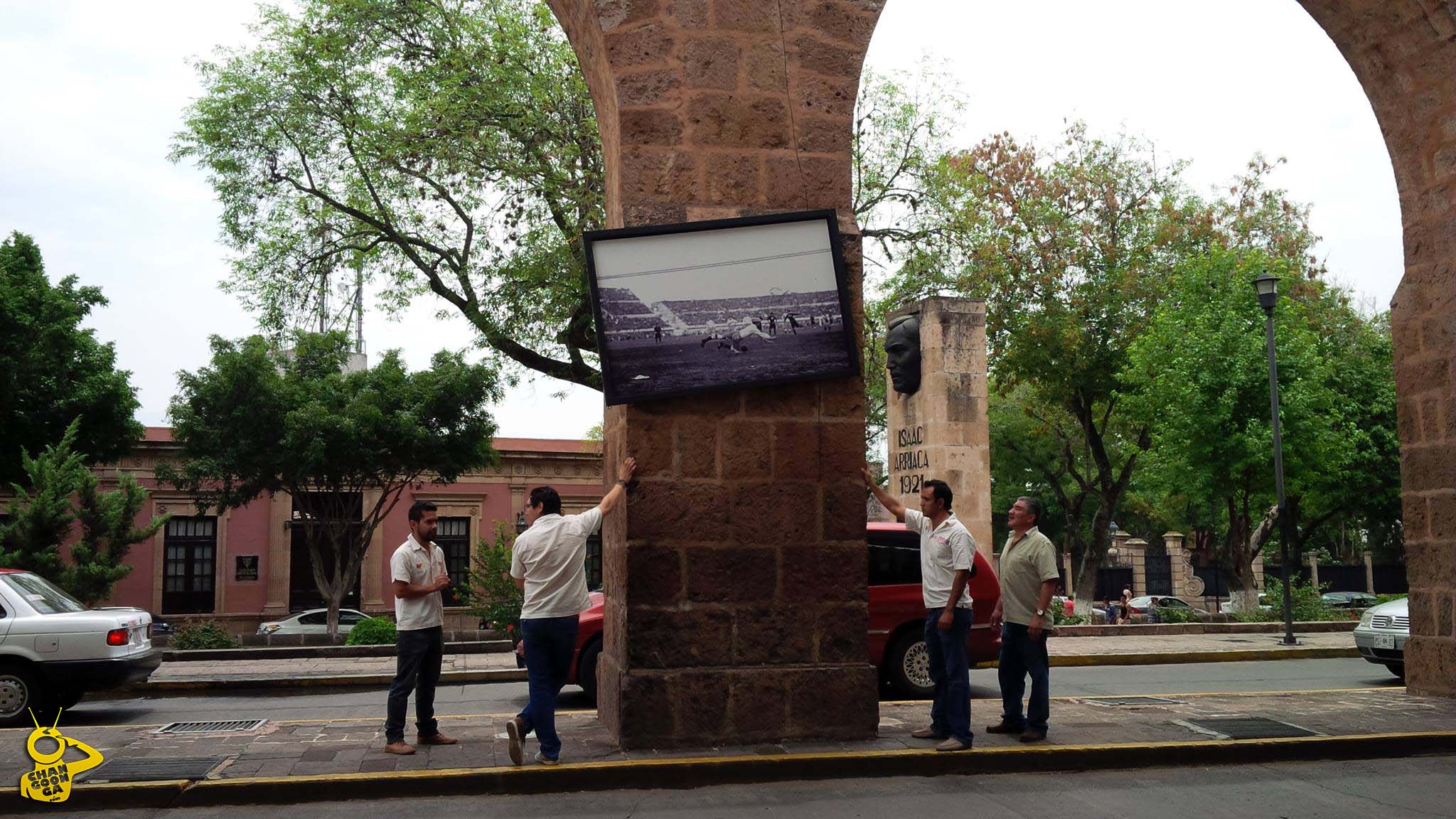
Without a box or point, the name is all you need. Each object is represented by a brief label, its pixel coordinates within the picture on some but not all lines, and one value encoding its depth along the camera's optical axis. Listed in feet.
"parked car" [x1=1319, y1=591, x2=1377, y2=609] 108.99
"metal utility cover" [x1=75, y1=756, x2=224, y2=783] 21.38
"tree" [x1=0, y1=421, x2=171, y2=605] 56.29
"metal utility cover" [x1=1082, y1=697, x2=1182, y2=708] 31.83
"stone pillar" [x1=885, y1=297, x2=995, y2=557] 58.34
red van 35.22
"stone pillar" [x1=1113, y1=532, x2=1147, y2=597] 127.88
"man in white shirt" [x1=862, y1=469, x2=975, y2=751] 24.09
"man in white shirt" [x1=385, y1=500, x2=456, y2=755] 24.45
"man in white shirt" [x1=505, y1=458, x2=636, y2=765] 22.70
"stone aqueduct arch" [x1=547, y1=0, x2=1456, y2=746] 24.52
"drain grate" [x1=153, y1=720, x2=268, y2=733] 28.58
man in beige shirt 24.84
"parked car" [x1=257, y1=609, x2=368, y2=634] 87.04
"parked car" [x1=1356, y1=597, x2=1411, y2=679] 39.58
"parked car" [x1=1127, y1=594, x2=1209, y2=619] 109.70
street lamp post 62.69
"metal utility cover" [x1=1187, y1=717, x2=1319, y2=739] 25.72
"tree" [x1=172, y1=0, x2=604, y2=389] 68.64
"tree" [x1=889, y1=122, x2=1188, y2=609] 97.40
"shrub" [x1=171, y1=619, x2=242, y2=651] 65.21
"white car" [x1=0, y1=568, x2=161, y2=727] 32.86
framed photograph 24.89
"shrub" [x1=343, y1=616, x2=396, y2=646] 66.39
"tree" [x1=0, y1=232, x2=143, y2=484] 81.15
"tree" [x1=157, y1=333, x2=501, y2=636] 80.33
